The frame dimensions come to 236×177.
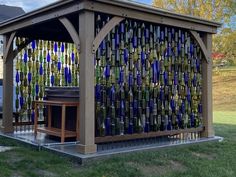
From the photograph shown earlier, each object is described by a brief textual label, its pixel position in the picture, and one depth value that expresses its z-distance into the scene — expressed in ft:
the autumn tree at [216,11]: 60.59
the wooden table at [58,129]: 20.74
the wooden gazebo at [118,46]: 18.44
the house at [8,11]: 61.94
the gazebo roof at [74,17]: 18.74
